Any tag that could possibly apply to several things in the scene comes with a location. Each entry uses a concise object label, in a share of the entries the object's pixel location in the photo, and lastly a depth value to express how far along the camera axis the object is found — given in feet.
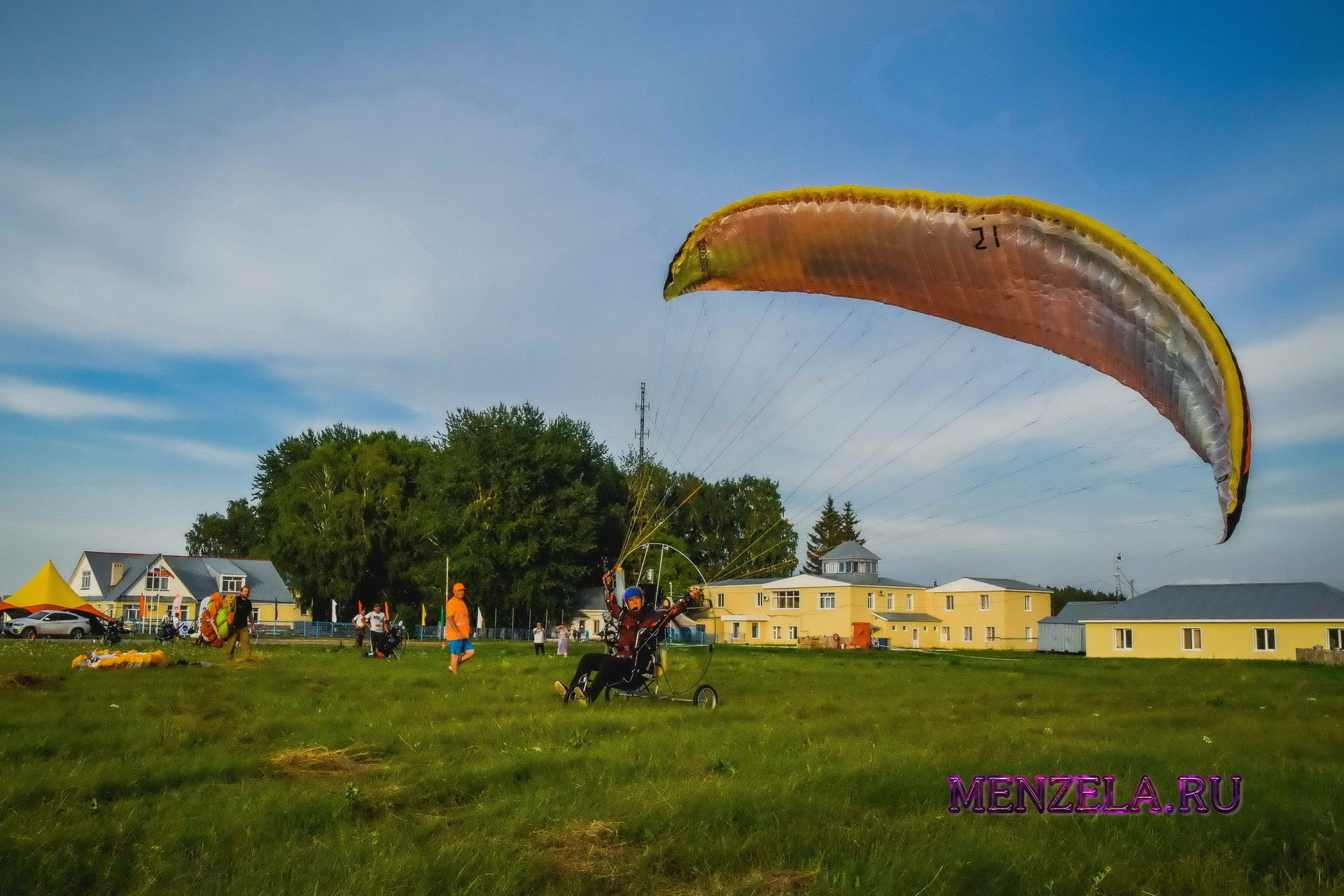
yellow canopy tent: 142.92
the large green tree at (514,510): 211.82
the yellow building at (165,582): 217.77
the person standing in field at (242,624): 60.08
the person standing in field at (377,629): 77.00
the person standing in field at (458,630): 57.88
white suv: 135.64
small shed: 215.72
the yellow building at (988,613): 232.53
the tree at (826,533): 387.55
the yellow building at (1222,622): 166.91
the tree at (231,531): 345.51
